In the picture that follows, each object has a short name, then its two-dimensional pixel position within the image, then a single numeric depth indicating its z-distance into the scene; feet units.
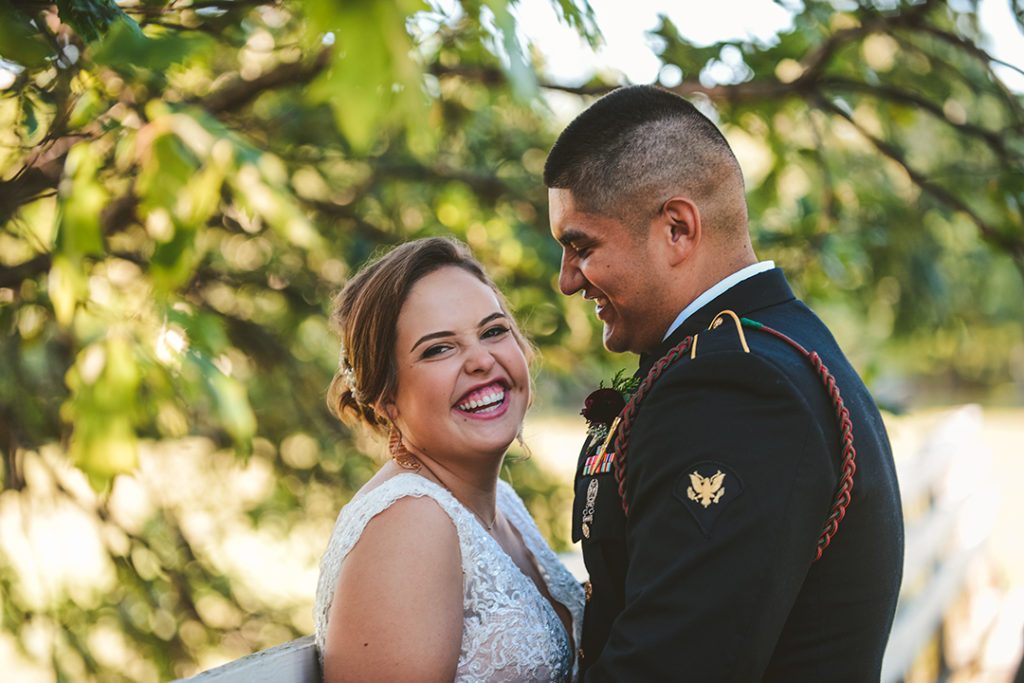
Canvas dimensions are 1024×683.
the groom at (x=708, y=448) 4.94
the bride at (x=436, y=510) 6.43
